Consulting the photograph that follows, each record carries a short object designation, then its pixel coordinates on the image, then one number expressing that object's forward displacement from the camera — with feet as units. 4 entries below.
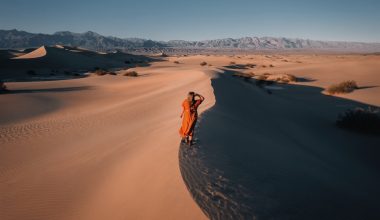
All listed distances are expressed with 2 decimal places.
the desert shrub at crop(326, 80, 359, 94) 69.72
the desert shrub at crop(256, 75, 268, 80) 95.55
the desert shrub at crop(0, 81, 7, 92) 59.98
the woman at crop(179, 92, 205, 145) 21.48
